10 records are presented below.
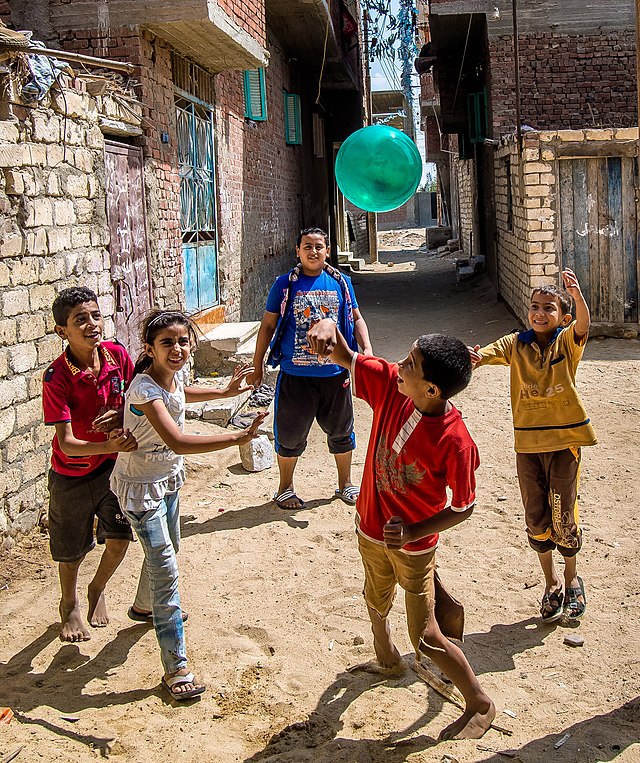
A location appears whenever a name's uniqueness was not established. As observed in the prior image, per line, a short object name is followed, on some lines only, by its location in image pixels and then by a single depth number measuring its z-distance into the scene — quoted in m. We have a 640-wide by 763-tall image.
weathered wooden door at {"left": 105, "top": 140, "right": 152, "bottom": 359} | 6.47
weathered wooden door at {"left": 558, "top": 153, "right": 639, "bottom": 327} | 9.95
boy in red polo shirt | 3.54
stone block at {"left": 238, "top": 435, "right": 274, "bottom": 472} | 6.34
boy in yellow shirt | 3.74
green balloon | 6.51
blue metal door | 8.70
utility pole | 23.91
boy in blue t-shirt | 5.25
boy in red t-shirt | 2.76
